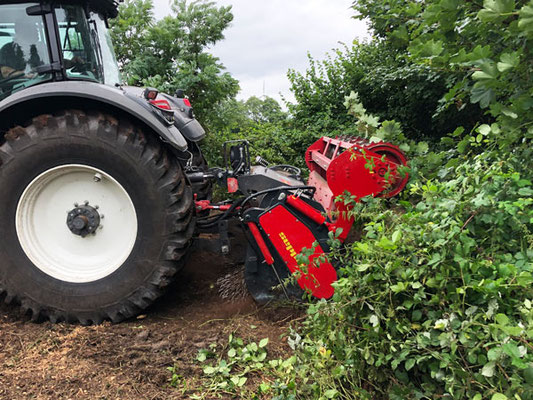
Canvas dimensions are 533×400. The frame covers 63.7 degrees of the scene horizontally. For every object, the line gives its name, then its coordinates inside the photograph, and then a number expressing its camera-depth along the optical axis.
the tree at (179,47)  7.54
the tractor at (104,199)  2.66
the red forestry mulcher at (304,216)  2.55
